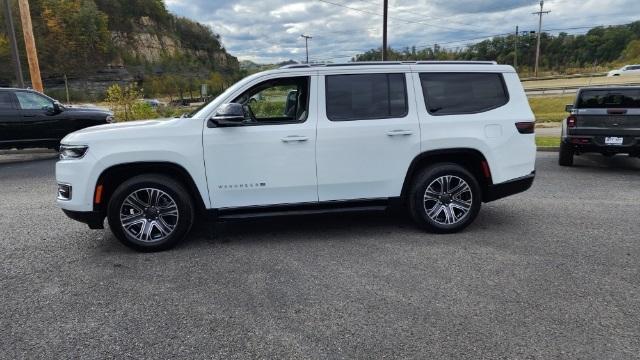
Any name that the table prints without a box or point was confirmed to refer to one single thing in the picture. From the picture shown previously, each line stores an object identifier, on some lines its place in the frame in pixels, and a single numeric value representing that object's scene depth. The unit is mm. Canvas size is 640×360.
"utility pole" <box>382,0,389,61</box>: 23375
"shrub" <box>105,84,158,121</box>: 16234
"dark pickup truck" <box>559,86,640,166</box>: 8398
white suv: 4621
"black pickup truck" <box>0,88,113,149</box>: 10906
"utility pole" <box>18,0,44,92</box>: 15830
